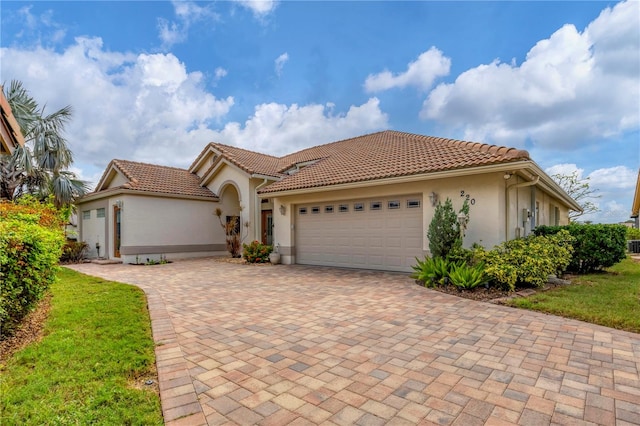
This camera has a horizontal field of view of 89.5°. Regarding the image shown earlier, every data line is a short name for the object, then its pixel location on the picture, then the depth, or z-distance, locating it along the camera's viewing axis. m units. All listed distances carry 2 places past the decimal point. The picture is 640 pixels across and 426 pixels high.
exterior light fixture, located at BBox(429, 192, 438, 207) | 10.51
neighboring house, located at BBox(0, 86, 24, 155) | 5.70
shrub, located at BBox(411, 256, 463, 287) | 8.64
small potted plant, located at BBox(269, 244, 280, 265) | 14.52
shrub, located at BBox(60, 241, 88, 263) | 16.70
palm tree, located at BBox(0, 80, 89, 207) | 15.09
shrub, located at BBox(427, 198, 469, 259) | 9.53
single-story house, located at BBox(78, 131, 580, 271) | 9.86
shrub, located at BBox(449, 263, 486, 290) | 7.89
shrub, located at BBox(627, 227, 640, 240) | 22.44
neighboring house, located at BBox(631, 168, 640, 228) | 26.29
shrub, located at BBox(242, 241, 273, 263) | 15.01
